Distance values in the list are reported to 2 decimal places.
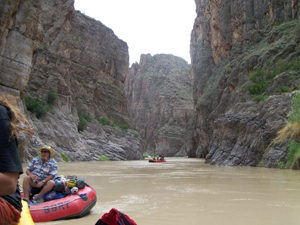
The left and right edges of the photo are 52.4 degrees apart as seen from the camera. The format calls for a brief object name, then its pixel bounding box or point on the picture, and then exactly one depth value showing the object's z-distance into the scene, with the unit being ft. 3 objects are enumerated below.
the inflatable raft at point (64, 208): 15.40
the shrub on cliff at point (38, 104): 103.80
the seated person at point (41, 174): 16.89
